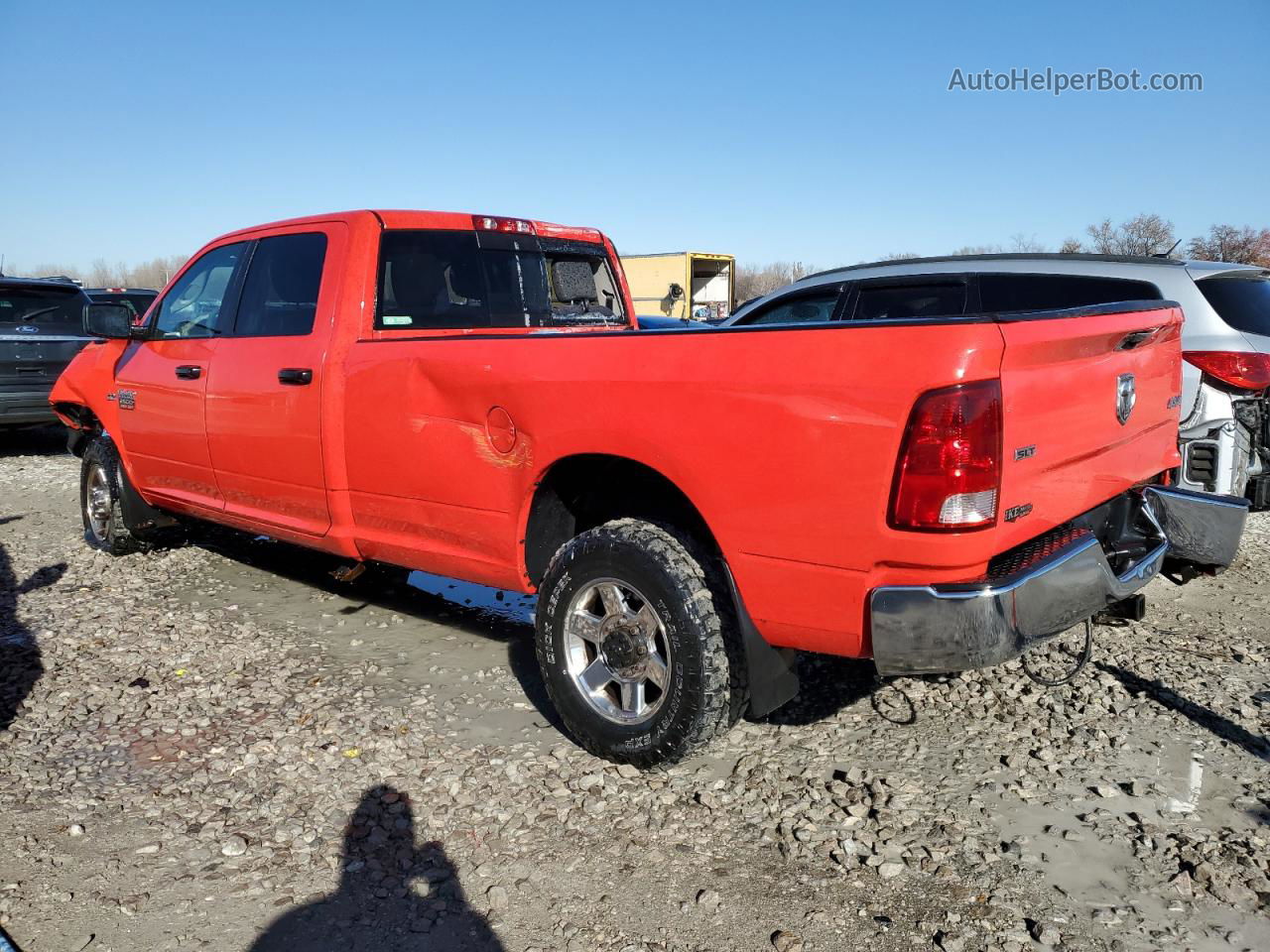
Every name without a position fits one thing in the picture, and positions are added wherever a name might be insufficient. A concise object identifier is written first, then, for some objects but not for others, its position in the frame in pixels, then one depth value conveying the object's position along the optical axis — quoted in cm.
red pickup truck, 268
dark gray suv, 1073
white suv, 489
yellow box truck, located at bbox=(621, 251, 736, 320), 2816
